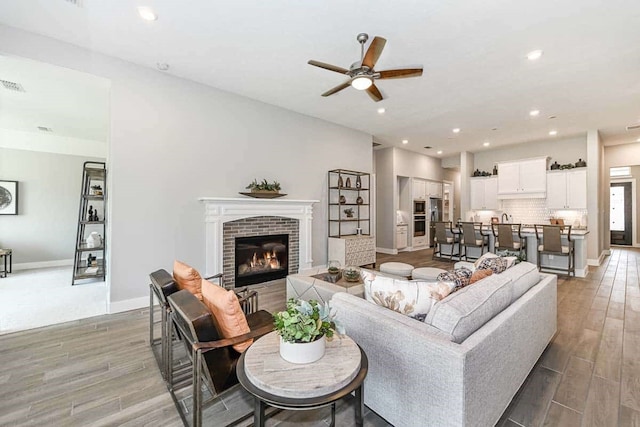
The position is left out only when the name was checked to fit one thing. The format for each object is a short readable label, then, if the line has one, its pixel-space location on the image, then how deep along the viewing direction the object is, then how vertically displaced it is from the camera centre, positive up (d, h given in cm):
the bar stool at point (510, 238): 605 -51
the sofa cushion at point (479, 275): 229 -50
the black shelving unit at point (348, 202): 604 +29
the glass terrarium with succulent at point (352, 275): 335 -73
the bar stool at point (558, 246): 549 -61
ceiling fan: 282 +154
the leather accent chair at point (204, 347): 150 -72
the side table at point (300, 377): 114 -70
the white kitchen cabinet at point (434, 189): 939 +88
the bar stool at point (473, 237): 664 -54
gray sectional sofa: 139 -77
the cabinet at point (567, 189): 666 +64
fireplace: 475 -78
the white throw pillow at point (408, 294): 179 -52
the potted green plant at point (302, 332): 130 -56
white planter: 130 -64
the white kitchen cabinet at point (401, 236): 841 -64
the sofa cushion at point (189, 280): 227 -54
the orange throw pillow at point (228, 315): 164 -60
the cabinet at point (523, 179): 723 +97
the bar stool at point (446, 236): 712 -55
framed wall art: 588 +36
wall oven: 884 -32
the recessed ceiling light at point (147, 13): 264 +193
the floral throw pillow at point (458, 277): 215 -49
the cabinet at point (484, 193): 813 +65
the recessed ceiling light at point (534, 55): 331 +192
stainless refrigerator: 938 +7
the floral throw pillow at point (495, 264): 262 -48
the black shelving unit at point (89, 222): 486 -23
